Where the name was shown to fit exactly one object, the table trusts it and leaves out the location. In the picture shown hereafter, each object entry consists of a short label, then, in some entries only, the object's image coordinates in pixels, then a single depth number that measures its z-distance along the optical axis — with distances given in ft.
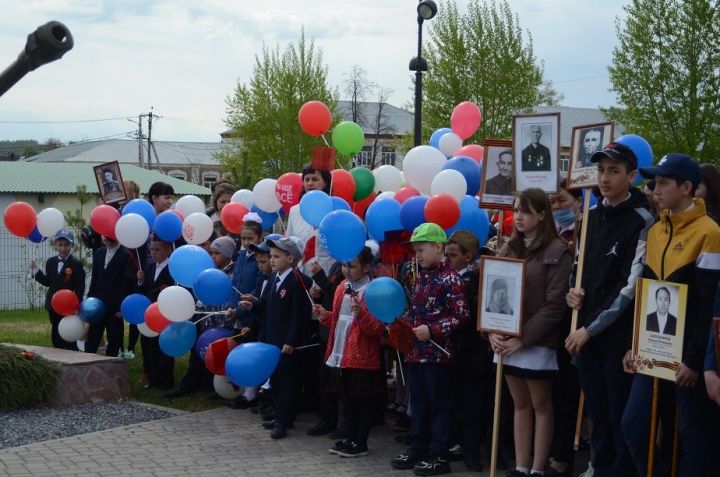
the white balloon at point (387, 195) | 26.89
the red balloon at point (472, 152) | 29.04
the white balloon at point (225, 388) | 29.73
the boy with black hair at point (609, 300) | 18.74
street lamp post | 56.70
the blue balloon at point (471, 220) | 25.71
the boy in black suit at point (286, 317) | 26.35
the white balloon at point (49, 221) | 36.45
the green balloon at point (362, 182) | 30.58
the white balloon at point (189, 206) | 35.33
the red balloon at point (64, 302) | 34.76
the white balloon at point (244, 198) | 33.88
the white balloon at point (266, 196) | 32.19
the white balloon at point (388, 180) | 31.78
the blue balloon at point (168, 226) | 32.60
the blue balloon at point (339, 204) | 27.25
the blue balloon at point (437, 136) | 33.22
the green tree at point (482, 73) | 94.27
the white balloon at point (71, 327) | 35.01
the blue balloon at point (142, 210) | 33.65
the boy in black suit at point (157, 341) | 33.37
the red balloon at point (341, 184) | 29.35
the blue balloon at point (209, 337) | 28.55
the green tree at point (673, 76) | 80.79
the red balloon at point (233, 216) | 31.83
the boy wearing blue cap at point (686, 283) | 16.63
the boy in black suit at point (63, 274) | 37.78
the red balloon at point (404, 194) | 27.71
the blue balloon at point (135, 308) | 31.68
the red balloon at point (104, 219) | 33.83
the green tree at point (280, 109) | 116.98
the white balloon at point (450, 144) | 31.73
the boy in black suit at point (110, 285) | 35.68
